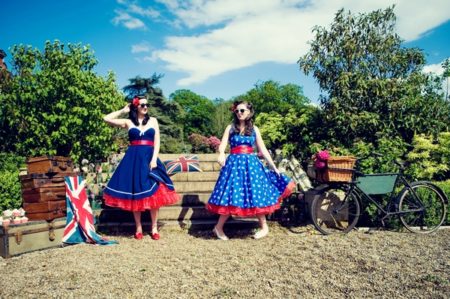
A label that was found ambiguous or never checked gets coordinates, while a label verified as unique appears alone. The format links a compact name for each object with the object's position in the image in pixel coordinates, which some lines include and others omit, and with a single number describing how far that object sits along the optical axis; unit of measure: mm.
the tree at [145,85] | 24719
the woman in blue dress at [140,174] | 5000
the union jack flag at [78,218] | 5023
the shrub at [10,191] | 6700
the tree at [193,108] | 41906
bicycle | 5453
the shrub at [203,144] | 21188
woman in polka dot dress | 4930
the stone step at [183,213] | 6117
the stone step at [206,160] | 9148
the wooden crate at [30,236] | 4398
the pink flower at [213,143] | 20694
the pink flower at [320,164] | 5359
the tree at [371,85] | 9016
